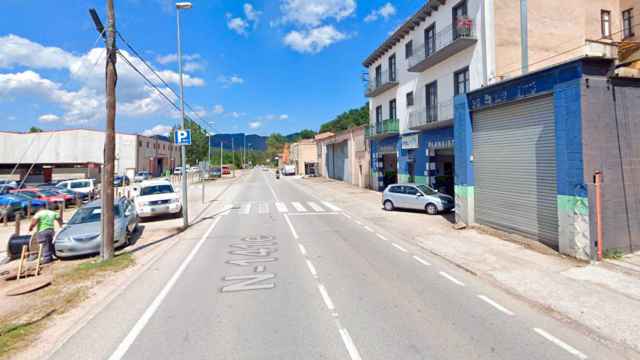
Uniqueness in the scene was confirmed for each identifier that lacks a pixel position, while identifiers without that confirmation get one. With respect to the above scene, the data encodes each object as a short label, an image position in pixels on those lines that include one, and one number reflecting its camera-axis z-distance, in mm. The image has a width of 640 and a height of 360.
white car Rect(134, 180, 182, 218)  16484
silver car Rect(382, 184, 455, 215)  17172
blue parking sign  15164
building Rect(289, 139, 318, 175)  71494
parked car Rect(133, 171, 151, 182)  52681
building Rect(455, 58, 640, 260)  8883
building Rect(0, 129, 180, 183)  48469
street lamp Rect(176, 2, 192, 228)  14811
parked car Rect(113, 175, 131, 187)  43209
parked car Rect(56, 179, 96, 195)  26938
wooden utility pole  9305
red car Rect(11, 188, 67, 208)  21641
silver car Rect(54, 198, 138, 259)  9820
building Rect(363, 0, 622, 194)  16703
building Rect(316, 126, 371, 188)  33875
